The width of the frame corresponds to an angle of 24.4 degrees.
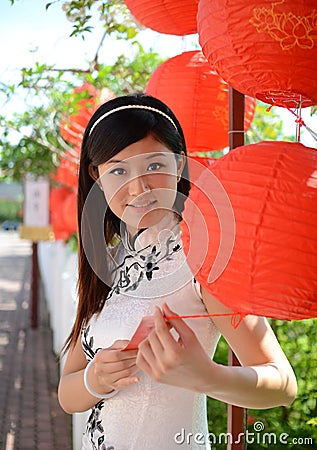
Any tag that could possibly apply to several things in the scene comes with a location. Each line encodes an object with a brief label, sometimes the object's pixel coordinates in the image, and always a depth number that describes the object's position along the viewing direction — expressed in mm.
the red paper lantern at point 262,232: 1252
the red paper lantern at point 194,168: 1744
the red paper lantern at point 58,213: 8773
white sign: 9414
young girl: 1575
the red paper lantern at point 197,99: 2420
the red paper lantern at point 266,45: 1390
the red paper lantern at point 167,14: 2164
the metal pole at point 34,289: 9242
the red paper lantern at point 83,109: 4223
